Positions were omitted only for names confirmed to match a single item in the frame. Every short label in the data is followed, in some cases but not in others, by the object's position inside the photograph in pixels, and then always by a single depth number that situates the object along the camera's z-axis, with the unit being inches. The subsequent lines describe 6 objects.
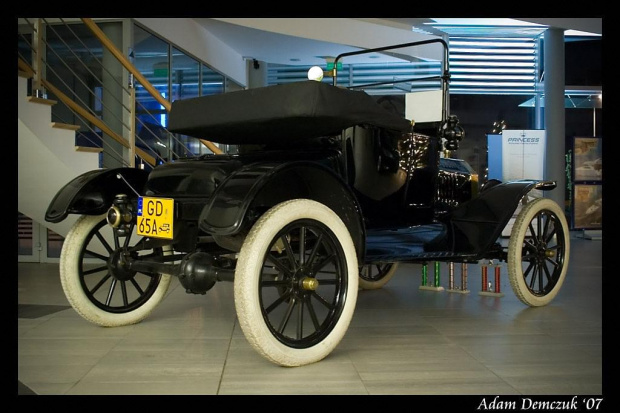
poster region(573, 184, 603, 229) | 436.8
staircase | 198.4
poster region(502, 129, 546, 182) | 386.9
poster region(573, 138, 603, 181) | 439.8
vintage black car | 108.1
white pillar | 417.4
